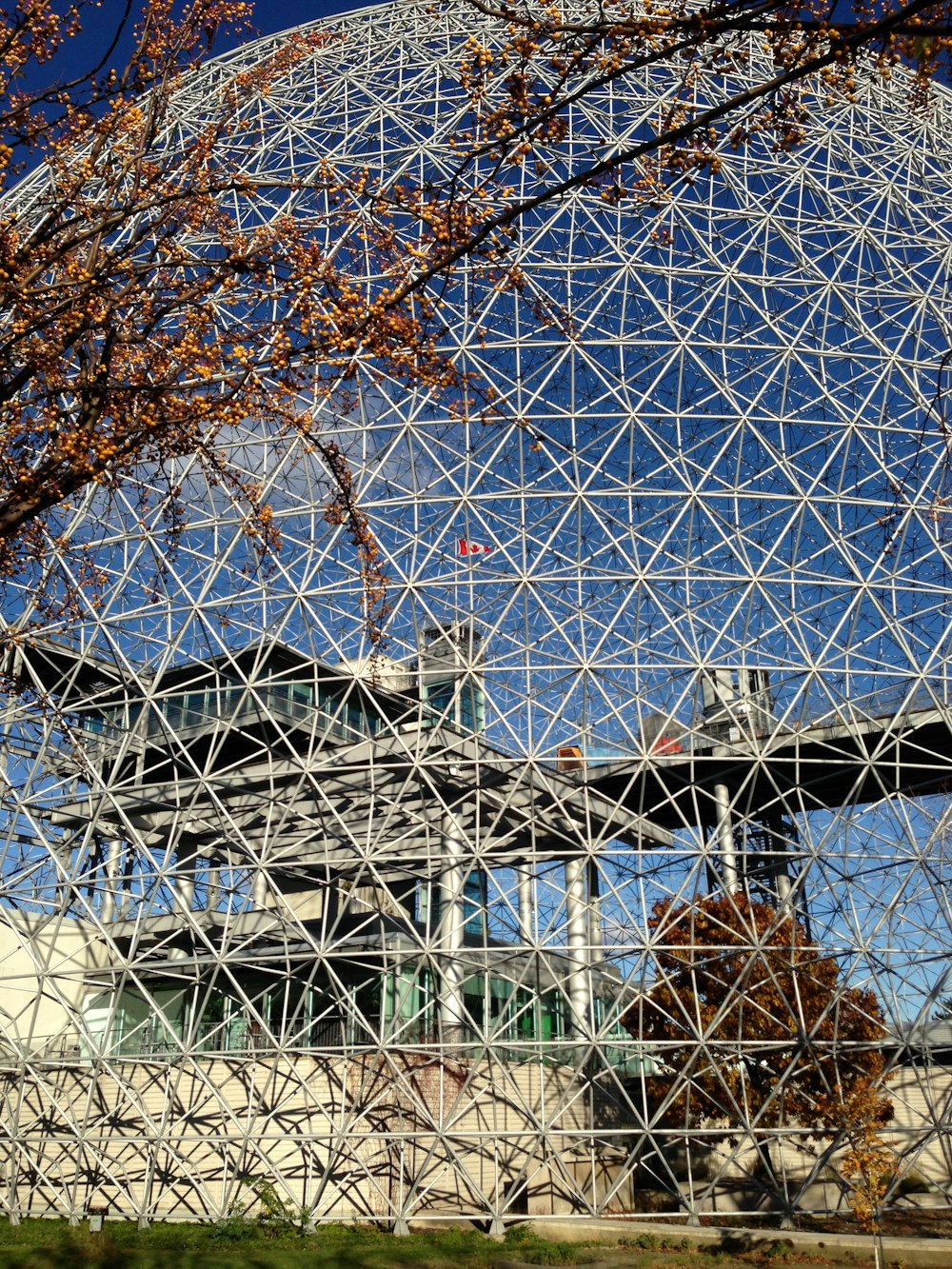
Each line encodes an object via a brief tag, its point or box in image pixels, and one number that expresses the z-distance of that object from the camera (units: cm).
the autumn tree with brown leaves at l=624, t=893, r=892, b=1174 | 1731
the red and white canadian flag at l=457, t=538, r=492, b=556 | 1891
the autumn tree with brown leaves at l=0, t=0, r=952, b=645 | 657
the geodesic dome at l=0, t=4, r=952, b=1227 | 1866
